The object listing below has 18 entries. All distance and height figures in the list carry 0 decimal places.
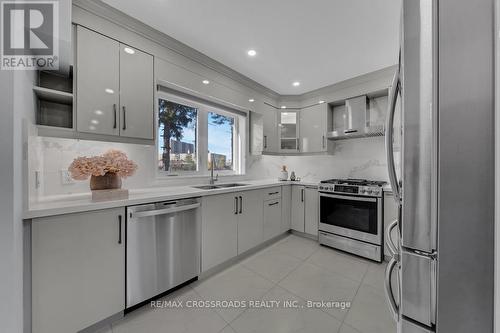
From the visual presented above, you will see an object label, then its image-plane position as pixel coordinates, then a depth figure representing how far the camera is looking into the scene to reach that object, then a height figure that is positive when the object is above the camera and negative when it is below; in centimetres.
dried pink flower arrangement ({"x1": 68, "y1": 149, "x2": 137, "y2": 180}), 141 -1
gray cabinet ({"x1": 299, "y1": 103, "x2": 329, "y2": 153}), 317 +62
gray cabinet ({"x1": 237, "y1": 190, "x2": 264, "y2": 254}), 236 -69
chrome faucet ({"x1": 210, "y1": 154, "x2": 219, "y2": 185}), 262 -12
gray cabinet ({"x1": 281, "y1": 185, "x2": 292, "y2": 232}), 307 -67
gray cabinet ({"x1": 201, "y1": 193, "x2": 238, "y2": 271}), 198 -69
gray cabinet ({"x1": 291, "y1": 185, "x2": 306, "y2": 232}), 309 -69
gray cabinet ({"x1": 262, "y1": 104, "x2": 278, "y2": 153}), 332 +63
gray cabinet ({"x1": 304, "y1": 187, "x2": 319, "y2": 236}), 293 -69
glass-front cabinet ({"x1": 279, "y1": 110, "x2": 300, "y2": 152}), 351 +63
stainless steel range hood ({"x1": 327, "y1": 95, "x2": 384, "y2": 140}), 269 +65
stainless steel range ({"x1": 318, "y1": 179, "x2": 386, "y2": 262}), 234 -65
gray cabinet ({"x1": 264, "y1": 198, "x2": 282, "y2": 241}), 275 -77
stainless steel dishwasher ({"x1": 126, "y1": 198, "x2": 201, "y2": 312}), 149 -70
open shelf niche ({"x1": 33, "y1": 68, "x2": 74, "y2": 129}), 150 +50
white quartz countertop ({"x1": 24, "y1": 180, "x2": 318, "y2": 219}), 115 -26
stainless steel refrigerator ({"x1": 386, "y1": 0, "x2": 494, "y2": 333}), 52 +0
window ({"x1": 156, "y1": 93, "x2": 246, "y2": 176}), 236 +37
